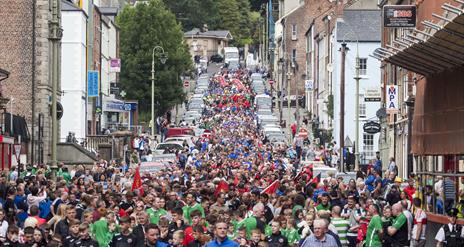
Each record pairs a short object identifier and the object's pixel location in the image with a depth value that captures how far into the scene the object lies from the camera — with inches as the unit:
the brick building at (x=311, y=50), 4168.3
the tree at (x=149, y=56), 4532.5
